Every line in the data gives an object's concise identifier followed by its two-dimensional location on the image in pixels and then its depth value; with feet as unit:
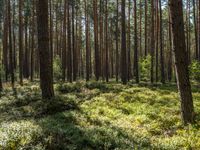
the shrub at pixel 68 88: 35.68
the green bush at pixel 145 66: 52.19
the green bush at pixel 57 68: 55.12
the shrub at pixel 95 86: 37.94
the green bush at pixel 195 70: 41.17
